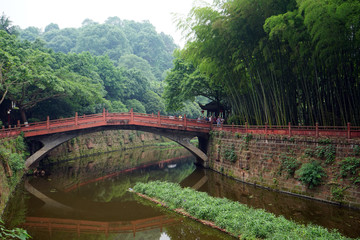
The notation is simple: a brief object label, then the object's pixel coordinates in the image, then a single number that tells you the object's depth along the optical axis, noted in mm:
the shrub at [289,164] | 13461
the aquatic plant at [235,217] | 8031
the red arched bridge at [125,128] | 18328
